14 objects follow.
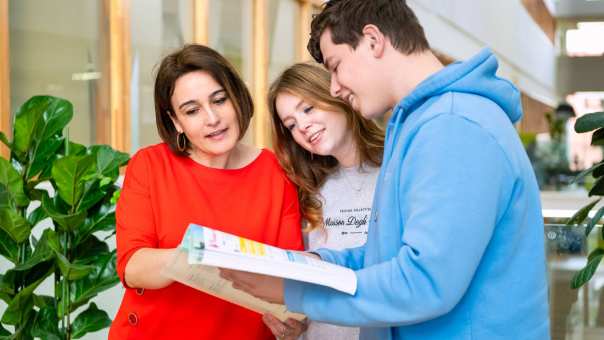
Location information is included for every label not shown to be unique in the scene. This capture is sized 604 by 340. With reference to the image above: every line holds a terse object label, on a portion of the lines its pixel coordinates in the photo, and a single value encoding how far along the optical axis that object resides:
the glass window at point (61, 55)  4.27
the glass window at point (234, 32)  7.27
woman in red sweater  2.16
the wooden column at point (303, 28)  9.32
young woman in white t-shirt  2.35
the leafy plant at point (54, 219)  2.67
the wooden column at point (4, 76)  3.96
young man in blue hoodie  1.35
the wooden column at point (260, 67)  8.01
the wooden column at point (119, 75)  5.19
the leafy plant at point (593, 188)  2.72
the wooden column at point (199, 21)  6.71
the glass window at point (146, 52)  5.52
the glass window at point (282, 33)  8.67
